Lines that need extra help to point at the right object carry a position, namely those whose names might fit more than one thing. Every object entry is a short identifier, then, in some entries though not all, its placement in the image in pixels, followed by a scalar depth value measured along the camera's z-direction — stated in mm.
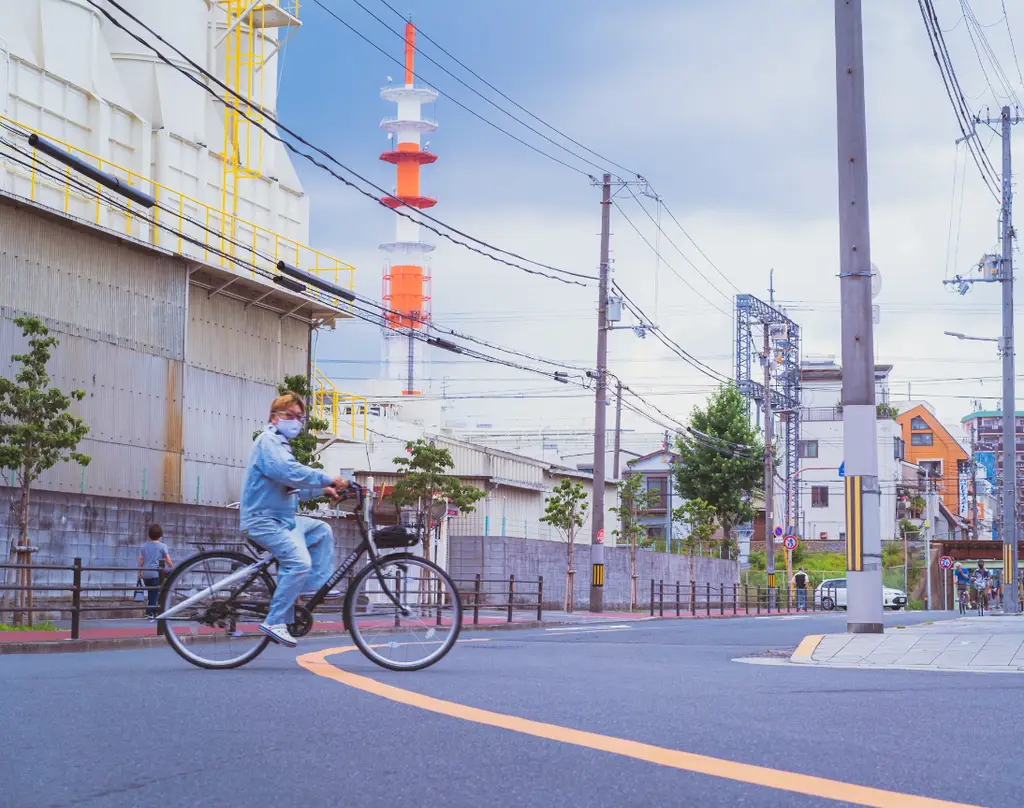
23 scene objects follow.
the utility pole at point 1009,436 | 39094
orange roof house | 109000
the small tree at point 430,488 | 31375
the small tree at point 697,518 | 51906
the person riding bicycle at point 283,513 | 8391
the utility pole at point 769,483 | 49438
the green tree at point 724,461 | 64250
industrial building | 26047
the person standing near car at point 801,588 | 52875
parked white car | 59462
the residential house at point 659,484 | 77188
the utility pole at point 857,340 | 14867
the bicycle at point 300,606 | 8672
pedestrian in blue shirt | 20297
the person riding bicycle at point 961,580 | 47212
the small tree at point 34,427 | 19344
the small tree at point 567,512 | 37938
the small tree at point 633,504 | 44869
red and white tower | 92500
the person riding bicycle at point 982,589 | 45491
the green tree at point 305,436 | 26531
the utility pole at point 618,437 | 68062
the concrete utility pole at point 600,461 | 36000
